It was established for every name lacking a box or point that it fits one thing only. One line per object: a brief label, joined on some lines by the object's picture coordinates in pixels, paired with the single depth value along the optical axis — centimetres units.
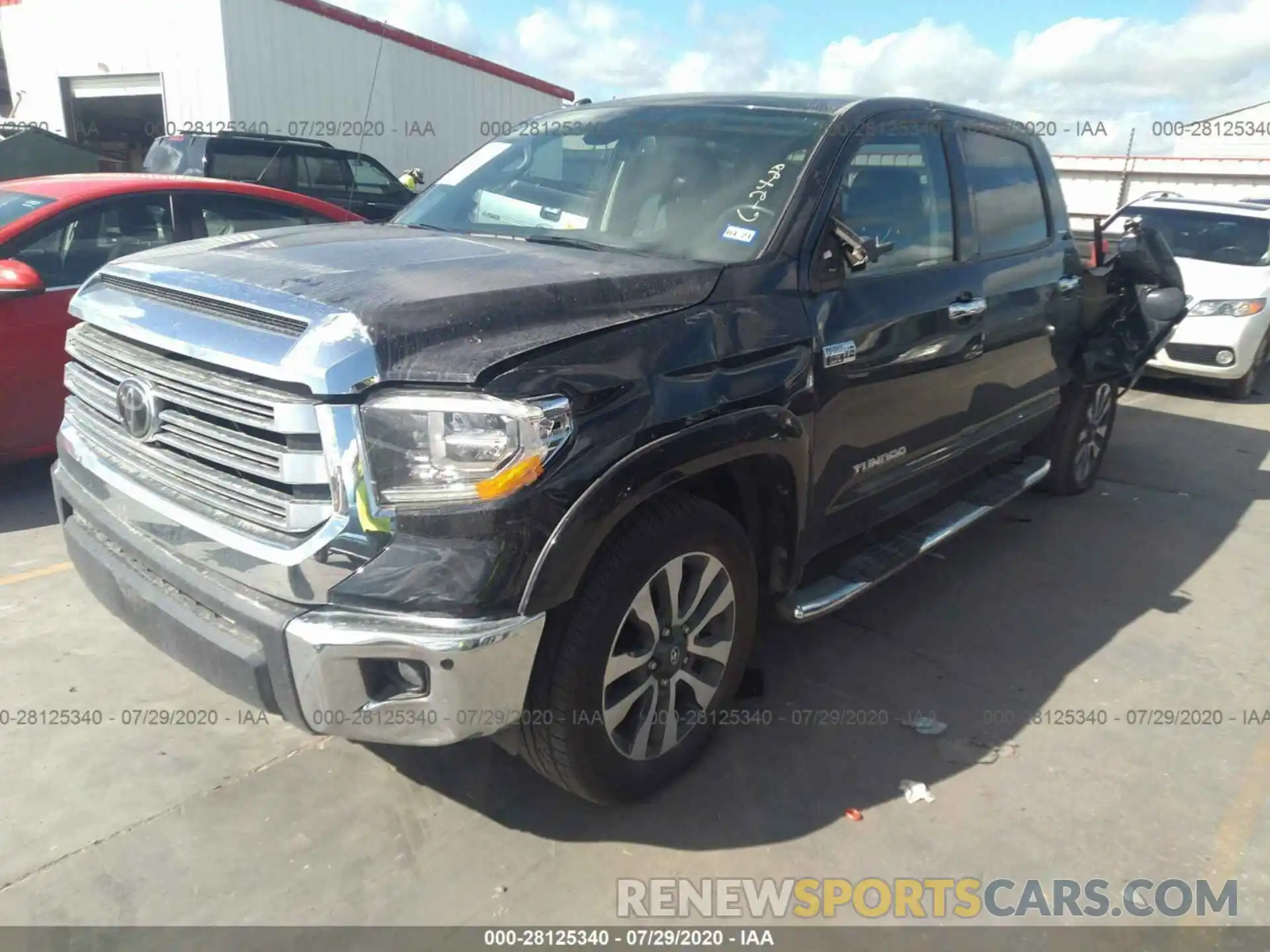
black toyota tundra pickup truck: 215
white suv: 842
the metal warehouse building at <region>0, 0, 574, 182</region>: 1530
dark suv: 1037
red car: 461
